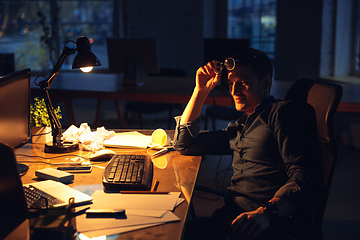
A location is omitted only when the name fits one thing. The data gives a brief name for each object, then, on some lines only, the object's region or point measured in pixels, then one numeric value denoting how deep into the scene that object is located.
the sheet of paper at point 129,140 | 1.83
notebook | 1.19
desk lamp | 1.63
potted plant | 1.86
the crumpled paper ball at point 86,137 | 1.78
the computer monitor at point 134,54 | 3.73
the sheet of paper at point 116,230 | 1.00
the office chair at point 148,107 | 3.96
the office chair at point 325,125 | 1.32
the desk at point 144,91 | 3.06
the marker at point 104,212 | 1.10
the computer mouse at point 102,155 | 1.63
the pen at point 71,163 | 1.58
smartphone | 1.49
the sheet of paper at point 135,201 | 1.17
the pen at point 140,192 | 1.27
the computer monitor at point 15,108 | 1.44
